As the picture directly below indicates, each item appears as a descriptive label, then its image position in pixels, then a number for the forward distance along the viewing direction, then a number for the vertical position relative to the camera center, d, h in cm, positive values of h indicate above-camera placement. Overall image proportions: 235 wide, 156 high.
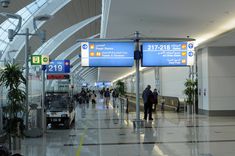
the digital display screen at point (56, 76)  1750 +58
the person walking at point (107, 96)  3182 -109
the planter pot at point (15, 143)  879 -169
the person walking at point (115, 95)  3297 -113
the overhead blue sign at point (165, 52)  1348 +146
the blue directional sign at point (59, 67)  1898 +124
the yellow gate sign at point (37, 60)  1343 +116
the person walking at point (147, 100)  1615 -79
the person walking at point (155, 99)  1972 -93
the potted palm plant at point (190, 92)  2034 -47
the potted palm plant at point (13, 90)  959 -12
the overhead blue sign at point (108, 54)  1338 +141
